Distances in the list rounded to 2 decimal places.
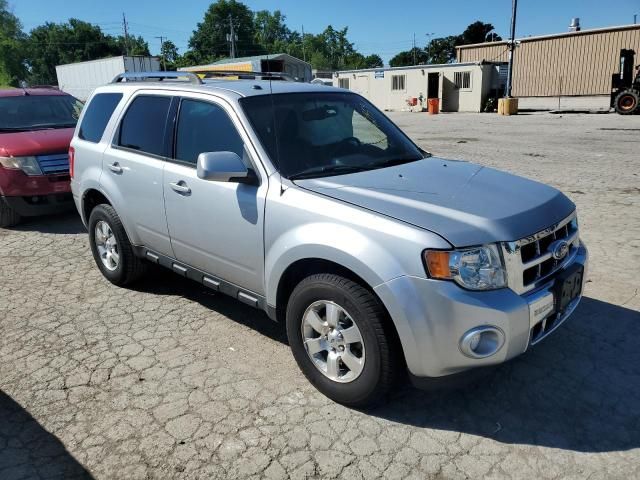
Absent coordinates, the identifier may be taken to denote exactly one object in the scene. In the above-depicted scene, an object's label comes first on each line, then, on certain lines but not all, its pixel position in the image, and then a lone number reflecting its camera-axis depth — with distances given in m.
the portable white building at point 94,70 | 27.89
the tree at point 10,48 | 82.69
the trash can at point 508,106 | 27.59
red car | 6.91
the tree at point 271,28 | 130.25
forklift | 23.02
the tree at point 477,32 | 73.81
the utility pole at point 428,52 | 89.00
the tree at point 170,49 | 111.04
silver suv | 2.67
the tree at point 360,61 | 101.81
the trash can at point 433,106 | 31.02
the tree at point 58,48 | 100.81
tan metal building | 30.66
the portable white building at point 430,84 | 30.81
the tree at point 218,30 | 108.12
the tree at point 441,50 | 85.94
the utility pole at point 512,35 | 27.66
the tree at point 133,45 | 106.81
